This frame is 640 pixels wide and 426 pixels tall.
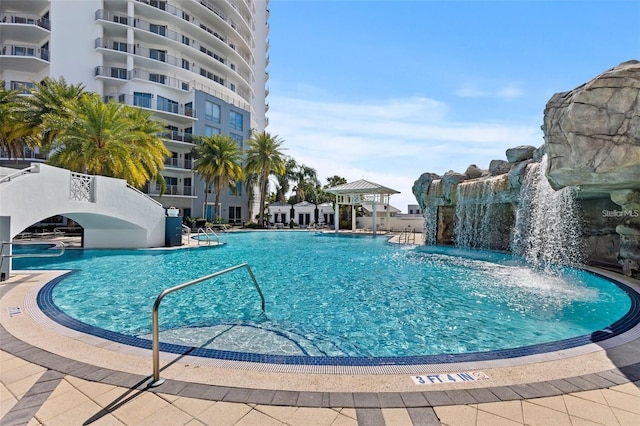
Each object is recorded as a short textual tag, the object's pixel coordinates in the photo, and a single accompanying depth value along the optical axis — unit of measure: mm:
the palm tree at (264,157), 34244
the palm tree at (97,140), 17297
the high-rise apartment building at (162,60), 28828
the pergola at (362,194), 28609
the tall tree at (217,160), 30453
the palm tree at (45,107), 20797
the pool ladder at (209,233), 24344
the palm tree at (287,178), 44750
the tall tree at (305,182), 46281
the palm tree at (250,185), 38053
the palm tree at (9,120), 21000
